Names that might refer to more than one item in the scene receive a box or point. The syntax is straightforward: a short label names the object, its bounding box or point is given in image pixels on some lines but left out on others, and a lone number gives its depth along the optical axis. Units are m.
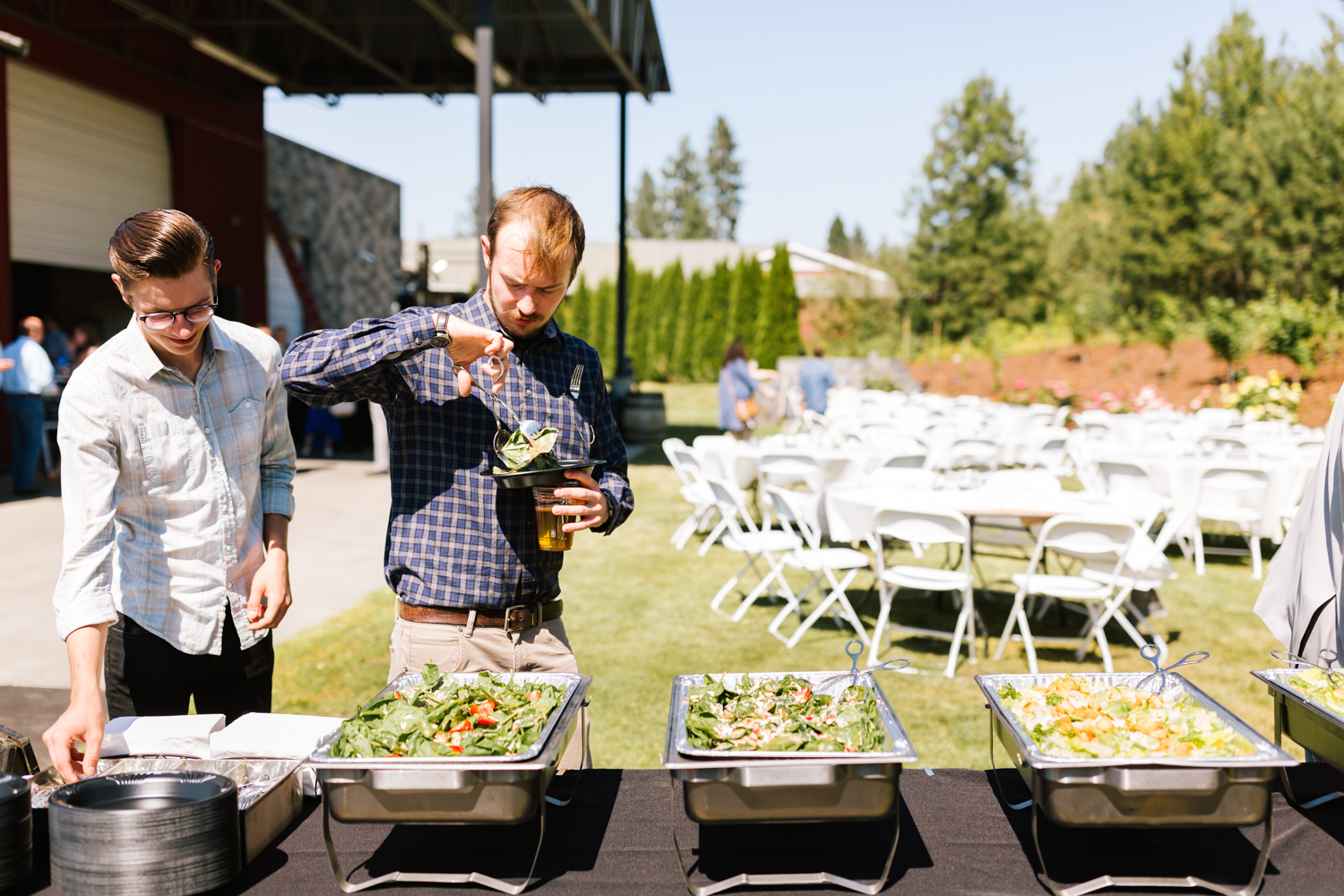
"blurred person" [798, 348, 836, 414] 14.13
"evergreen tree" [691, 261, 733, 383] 31.66
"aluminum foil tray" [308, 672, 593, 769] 1.41
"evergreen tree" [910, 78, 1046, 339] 39.19
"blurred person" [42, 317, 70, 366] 12.25
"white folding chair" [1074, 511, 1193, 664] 5.05
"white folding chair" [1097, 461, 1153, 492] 7.68
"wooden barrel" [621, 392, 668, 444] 15.95
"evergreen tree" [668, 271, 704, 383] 31.84
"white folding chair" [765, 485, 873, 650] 5.50
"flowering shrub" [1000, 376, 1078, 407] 16.45
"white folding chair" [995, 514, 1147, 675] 4.76
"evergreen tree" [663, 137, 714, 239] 67.31
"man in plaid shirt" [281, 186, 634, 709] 1.82
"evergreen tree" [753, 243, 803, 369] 30.61
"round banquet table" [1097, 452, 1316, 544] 7.38
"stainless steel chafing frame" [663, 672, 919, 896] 1.42
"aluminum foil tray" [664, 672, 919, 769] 1.42
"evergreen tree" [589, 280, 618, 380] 31.80
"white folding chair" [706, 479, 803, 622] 6.01
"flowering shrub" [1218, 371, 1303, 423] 12.57
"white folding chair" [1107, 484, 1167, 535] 5.46
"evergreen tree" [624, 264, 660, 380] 32.03
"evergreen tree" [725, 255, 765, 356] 31.16
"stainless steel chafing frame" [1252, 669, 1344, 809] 1.62
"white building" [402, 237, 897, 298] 32.44
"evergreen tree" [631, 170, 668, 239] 68.62
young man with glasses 1.70
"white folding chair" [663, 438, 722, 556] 7.34
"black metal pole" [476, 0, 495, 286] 9.16
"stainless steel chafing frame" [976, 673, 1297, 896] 1.42
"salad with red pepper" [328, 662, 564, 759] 1.48
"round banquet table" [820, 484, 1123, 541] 5.20
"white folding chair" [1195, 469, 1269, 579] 7.32
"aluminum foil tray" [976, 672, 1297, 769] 1.42
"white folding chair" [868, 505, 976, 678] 4.90
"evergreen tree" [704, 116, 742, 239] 67.00
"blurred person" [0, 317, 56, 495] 9.48
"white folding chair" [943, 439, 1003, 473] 9.15
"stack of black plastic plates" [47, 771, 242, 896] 1.34
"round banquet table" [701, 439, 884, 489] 7.62
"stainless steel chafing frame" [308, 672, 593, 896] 1.40
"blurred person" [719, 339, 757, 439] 11.81
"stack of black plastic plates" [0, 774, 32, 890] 1.42
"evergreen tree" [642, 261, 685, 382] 32.06
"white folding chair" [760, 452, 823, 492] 7.24
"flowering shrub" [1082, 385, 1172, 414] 14.40
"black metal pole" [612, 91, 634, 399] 15.59
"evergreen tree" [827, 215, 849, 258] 83.50
